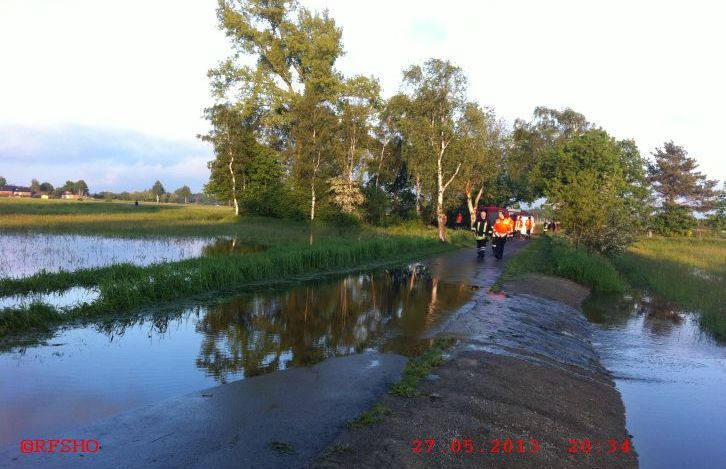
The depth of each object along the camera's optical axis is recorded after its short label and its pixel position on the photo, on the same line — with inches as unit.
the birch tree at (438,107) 1309.1
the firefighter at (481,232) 921.5
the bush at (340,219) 1649.9
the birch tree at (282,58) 1705.2
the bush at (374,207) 1758.1
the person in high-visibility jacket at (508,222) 925.0
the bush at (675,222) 2331.4
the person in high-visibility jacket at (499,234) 890.7
